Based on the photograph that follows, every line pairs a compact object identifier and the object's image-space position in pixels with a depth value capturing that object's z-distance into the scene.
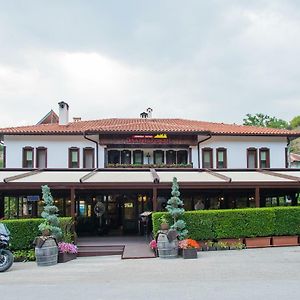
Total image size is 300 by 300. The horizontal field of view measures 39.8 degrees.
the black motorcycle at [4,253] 12.39
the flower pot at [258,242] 16.55
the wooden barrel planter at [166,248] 14.22
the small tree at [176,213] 15.17
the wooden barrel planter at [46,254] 13.48
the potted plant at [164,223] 14.72
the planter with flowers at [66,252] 14.30
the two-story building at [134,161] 21.55
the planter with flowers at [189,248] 13.90
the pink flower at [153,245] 14.90
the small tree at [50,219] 14.30
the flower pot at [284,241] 16.84
